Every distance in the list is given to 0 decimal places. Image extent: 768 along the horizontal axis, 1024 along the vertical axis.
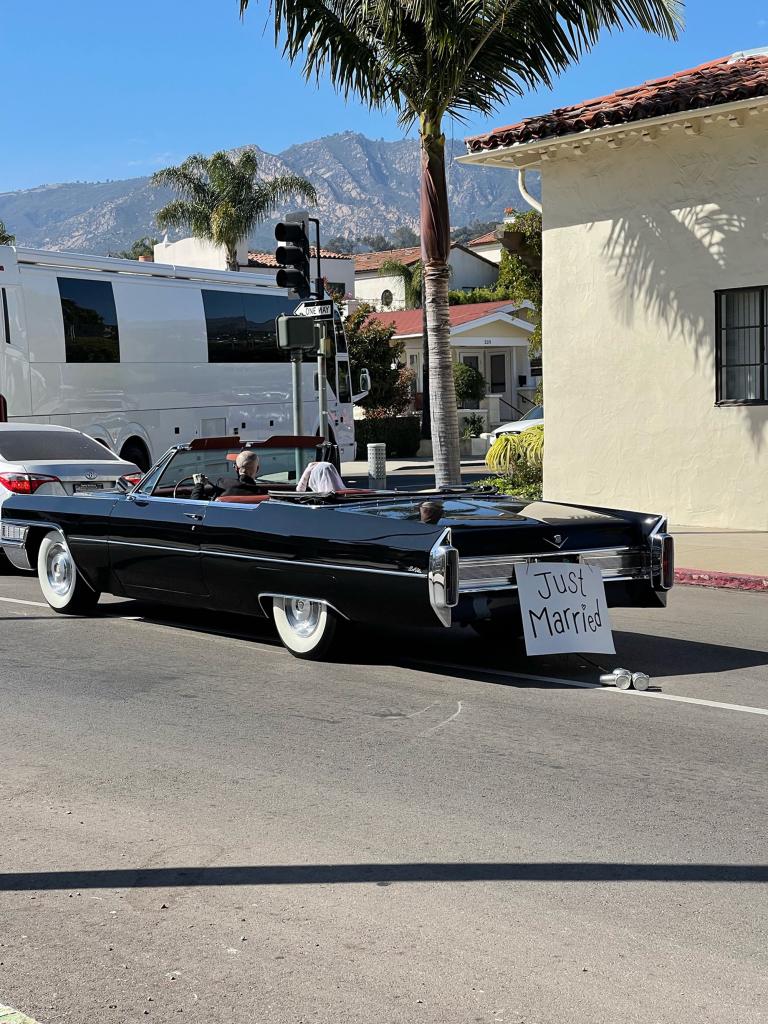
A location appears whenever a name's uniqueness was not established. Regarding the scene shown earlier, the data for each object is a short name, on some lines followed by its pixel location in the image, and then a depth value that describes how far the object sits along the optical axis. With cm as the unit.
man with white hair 923
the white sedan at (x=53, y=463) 1290
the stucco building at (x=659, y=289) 1486
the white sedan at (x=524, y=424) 2759
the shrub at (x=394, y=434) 3544
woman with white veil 959
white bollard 2042
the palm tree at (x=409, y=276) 5550
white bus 1952
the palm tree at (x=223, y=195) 4925
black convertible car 739
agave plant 1941
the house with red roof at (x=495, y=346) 4819
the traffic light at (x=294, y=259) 1539
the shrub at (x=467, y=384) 4291
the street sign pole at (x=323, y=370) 1506
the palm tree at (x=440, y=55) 1553
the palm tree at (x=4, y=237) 5770
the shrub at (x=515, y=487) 1847
